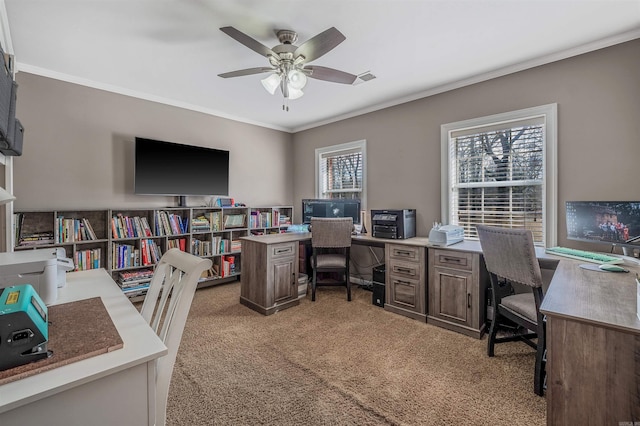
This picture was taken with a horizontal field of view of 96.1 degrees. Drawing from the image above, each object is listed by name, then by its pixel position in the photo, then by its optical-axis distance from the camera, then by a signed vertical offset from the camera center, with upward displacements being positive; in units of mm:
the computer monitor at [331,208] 3965 +59
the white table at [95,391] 683 -460
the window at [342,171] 4281 +659
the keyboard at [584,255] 2004 -330
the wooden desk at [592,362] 1073 -592
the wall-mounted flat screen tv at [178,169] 3438 +566
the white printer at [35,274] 1253 -269
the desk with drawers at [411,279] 2566 -669
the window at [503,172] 2699 +418
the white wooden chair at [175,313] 1080 -403
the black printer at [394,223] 3260 -131
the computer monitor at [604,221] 1933 -71
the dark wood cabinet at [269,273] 3031 -669
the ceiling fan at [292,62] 1964 +1159
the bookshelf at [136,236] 2945 -272
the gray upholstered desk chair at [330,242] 3299 -344
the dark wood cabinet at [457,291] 2526 -727
